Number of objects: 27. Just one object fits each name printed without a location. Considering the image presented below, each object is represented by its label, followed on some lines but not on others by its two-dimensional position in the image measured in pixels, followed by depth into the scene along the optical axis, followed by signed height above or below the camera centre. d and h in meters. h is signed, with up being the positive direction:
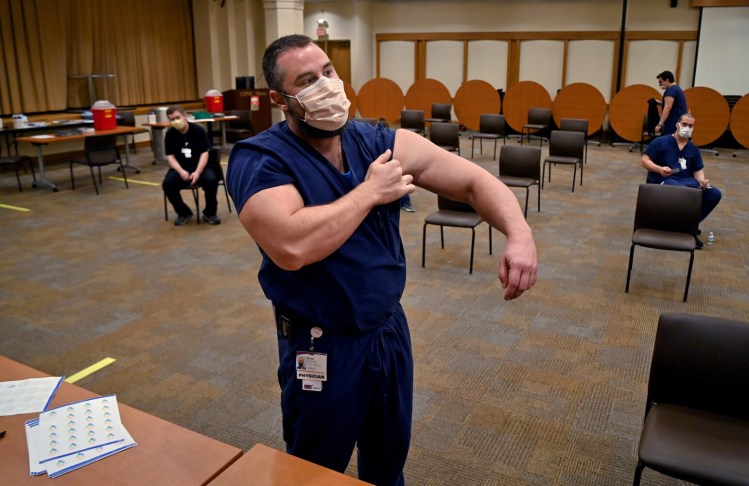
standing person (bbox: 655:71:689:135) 9.05 -0.19
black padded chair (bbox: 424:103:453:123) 10.99 -0.41
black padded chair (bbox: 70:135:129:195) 7.74 -0.80
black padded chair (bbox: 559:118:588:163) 8.90 -0.52
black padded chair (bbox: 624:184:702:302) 4.34 -0.92
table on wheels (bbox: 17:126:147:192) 7.74 -0.61
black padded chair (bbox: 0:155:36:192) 7.56 -0.86
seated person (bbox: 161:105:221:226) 6.33 -0.77
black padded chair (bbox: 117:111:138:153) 9.63 -0.45
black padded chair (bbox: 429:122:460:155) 8.35 -0.60
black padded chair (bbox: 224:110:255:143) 10.55 -0.61
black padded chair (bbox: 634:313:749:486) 2.05 -1.11
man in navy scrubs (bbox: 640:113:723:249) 5.38 -0.65
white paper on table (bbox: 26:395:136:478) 1.47 -0.86
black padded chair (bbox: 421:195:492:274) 4.88 -1.02
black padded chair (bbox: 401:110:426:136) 9.91 -0.49
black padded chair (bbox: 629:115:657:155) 10.69 -0.77
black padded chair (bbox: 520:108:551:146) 10.75 -0.50
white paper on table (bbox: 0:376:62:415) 1.71 -0.86
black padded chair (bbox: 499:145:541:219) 6.23 -0.78
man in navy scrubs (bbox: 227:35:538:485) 1.39 -0.34
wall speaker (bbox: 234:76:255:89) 11.38 +0.12
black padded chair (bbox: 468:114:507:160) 9.52 -0.58
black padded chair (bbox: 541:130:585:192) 7.48 -0.68
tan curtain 9.68 +0.62
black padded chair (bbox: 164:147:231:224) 6.55 -0.79
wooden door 14.44 +0.80
